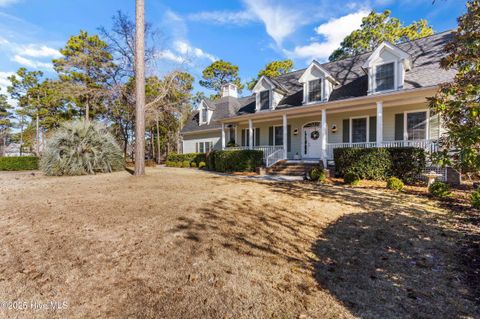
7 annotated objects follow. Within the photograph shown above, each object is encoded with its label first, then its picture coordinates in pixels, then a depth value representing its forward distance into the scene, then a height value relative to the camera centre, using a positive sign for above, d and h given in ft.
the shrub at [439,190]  20.62 -3.27
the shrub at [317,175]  30.59 -2.70
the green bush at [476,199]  15.10 -3.04
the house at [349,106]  33.71 +8.72
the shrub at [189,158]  62.69 -0.52
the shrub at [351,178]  27.64 -2.96
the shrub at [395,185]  24.26 -3.24
